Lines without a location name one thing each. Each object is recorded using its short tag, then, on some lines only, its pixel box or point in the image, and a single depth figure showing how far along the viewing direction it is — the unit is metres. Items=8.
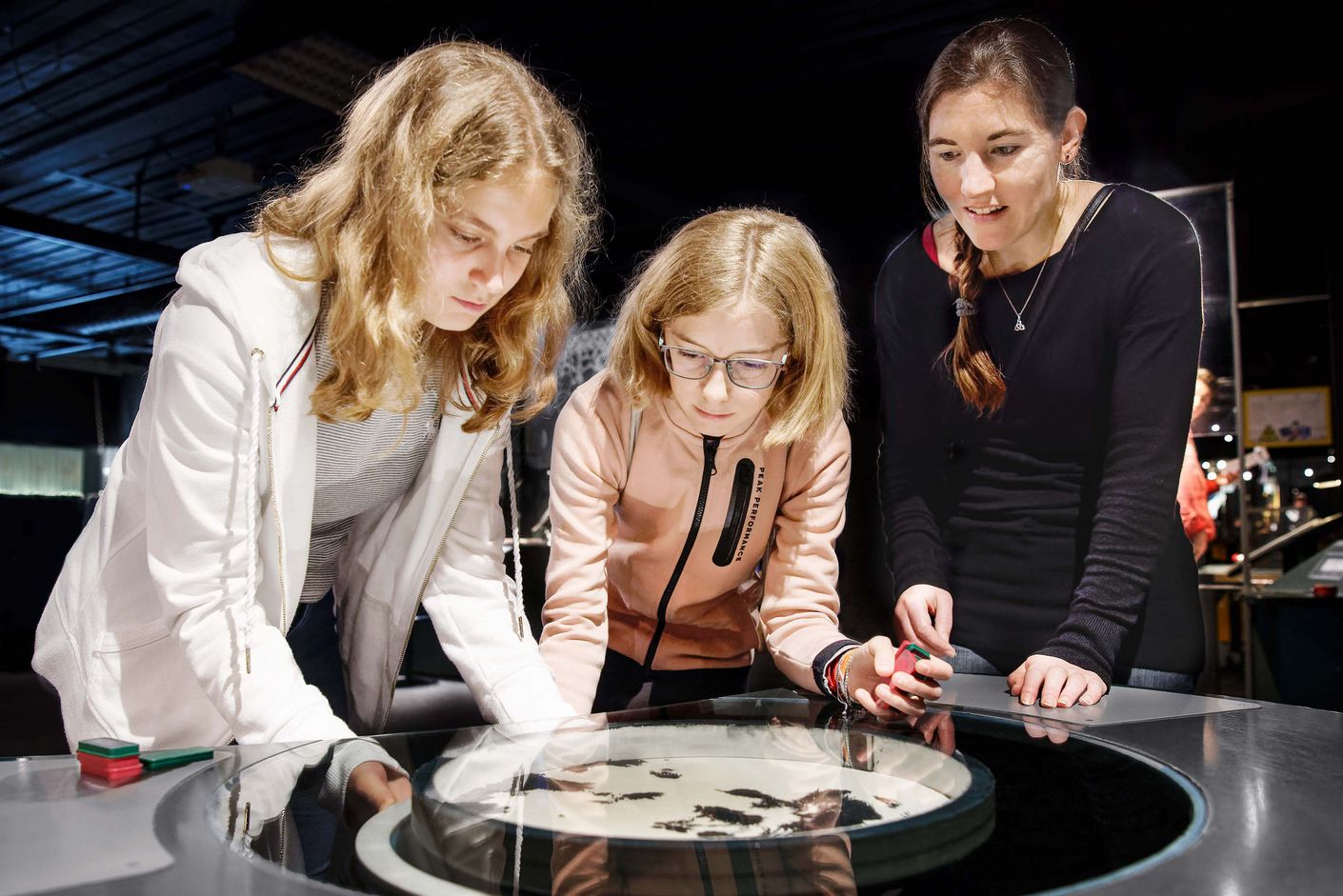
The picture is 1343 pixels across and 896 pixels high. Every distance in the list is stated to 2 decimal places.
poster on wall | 1.96
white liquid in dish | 0.62
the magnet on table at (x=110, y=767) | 0.68
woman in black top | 1.40
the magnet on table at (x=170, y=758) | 0.70
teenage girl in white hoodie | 0.94
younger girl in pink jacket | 1.32
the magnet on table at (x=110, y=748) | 0.69
